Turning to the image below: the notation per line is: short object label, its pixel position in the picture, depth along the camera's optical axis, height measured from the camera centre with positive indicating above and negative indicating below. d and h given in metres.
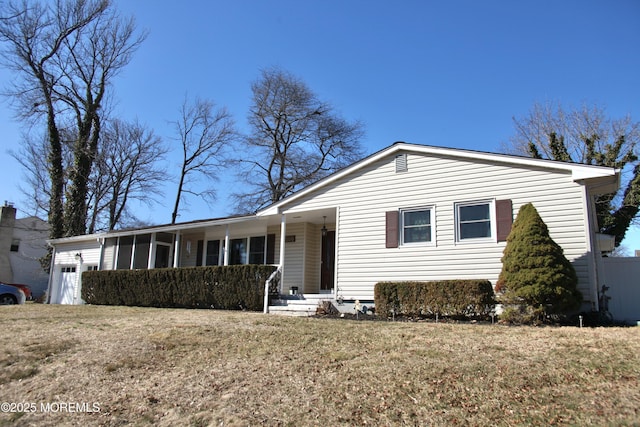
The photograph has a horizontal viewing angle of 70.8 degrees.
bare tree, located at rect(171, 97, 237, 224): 33.83 +10.33
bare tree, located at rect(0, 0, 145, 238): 27.06 +10.98
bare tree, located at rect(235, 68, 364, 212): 30.78 +10.45
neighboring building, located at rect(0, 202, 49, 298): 31.41 +2.10
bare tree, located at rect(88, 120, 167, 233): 30.92 +7.50
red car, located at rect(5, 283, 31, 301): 22.91 -0.67
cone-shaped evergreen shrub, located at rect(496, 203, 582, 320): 9.03 +0.35
